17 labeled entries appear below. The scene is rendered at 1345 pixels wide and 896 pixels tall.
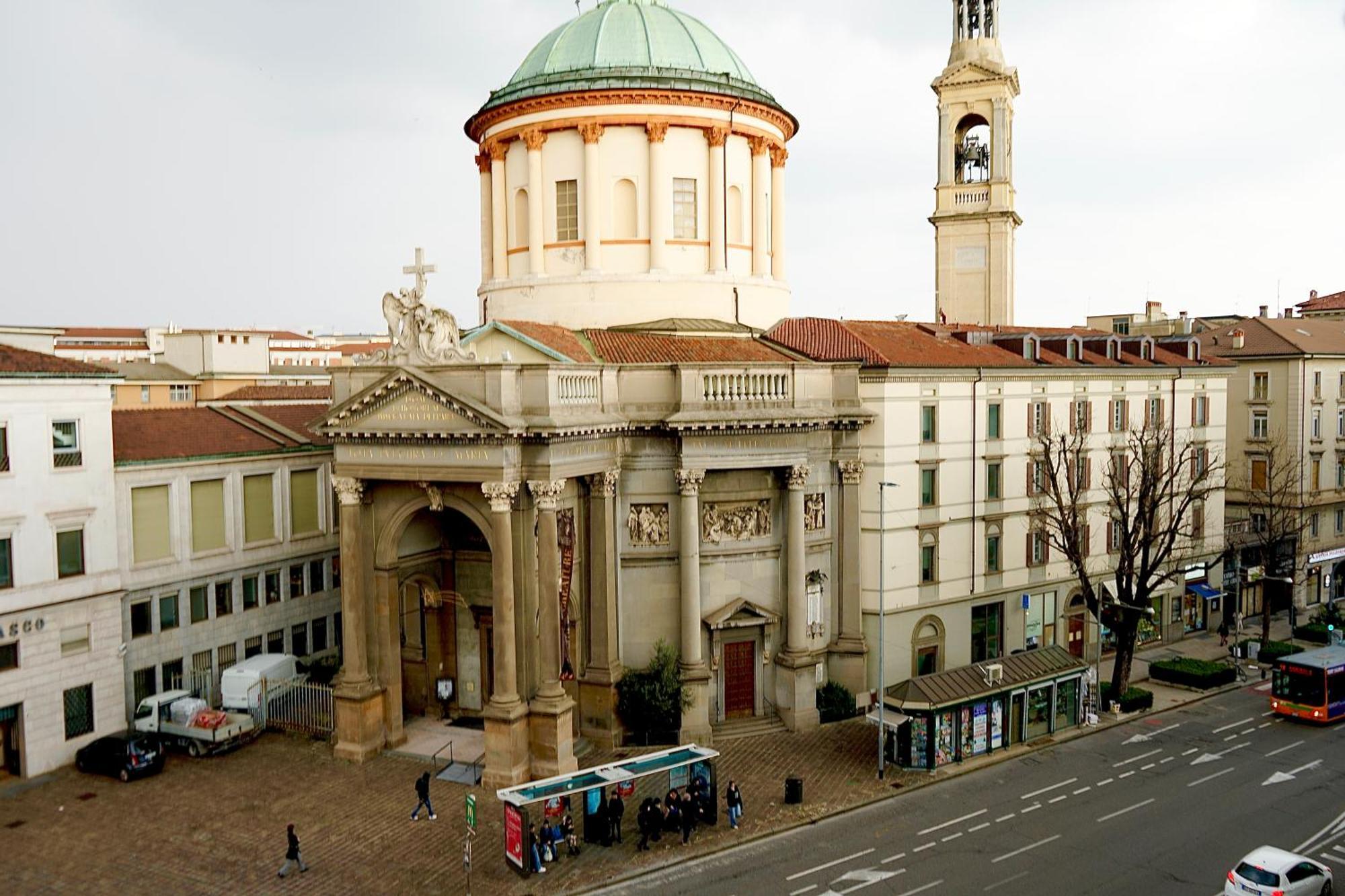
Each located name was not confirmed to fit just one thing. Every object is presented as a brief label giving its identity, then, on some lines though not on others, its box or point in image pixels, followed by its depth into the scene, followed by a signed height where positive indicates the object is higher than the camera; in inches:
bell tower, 2486.5 +538.7
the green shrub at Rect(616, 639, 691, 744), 1401.3 -377.1
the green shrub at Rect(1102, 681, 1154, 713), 1620.3 -442.2
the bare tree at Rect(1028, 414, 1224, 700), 1627.7 -165.8
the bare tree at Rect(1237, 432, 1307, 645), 2124.8 -191.4
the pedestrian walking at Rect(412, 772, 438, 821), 1176.8 -414.6
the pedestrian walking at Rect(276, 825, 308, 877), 1051.3 -434.1
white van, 1491.1 -368.7
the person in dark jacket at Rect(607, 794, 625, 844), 1126.4 -418.3
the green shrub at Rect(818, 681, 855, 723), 1541.6 -419.7
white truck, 1398.9 -404.7
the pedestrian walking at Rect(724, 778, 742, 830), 1174.3 -428.6
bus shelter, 1042.7 -377.9
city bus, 1552.7 -410.8
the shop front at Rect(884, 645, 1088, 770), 1350.9 -390.3
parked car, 1315.2 -417.7
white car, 936.3 -415.9
